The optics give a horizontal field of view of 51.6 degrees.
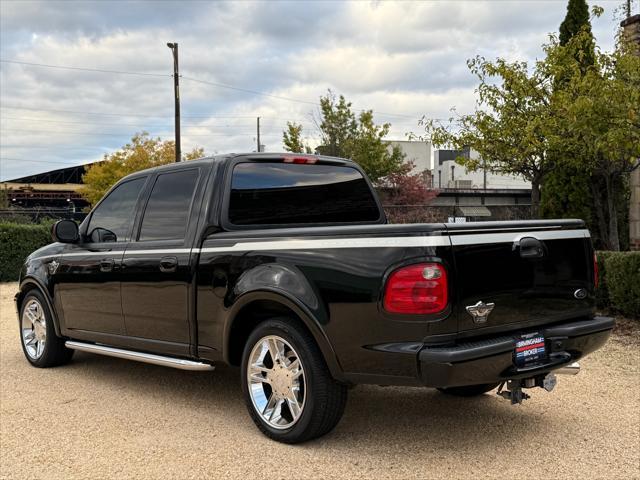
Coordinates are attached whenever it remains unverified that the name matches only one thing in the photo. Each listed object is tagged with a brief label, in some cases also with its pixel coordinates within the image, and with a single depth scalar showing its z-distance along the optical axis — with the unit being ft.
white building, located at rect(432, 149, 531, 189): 220.78
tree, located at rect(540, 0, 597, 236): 40.45
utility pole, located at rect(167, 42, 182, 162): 91.85
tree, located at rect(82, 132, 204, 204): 147.33
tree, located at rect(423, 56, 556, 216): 37.81
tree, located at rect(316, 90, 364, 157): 108.27
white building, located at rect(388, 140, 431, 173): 214.28
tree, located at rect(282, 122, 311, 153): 110.32
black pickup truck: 11.65
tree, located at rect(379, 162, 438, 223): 109.91
